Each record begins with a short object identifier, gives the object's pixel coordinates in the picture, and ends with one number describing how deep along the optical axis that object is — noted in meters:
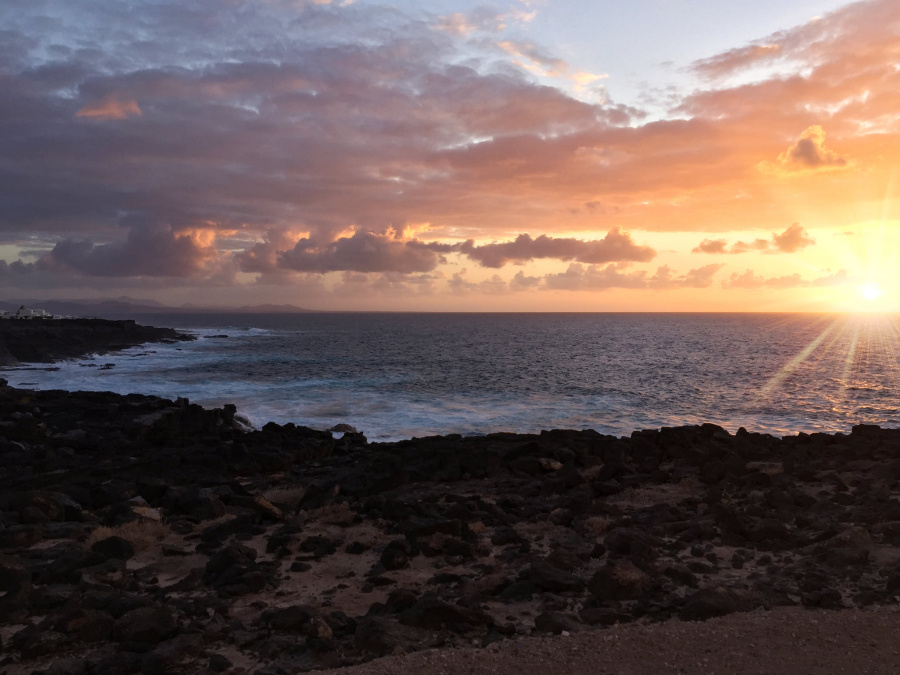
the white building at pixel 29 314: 118.25
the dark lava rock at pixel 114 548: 12.98
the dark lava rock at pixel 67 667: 8.27
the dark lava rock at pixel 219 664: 8.61
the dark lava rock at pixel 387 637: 8.80
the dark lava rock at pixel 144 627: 9.23
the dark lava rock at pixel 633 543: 12.30
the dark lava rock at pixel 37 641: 8.98
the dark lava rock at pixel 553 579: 10.91
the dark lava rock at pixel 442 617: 9.52
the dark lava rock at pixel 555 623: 9.23
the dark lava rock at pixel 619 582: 10.48
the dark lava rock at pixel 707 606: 9.55
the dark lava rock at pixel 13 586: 10.14
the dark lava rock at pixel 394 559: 12.45
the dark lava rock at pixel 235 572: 11.35
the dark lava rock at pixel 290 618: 9.63
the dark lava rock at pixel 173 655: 8.48
